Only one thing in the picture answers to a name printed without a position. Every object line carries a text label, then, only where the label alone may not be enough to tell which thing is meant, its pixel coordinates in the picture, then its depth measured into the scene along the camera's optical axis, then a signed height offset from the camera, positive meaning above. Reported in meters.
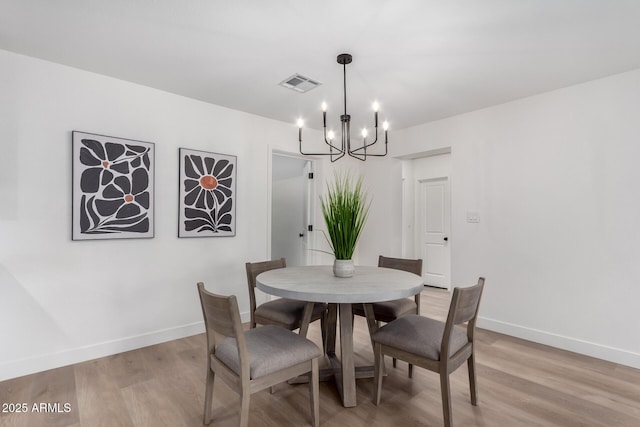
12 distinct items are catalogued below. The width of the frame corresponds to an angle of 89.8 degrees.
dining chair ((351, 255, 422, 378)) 2.41 -0.71
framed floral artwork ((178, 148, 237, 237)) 3.09 +0.22
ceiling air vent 2.70 +1.15
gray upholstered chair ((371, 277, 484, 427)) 1.66 -0.72
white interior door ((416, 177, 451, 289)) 5.14 -0.24
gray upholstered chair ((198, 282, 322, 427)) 1.50 -0.72
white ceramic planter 2.18 -0.36
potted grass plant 2.10 -0.08
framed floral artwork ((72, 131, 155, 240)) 2.53 +0.24
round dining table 1.73 -0.43
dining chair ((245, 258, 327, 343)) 2.29 -0.71
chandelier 2.29 +1.13
